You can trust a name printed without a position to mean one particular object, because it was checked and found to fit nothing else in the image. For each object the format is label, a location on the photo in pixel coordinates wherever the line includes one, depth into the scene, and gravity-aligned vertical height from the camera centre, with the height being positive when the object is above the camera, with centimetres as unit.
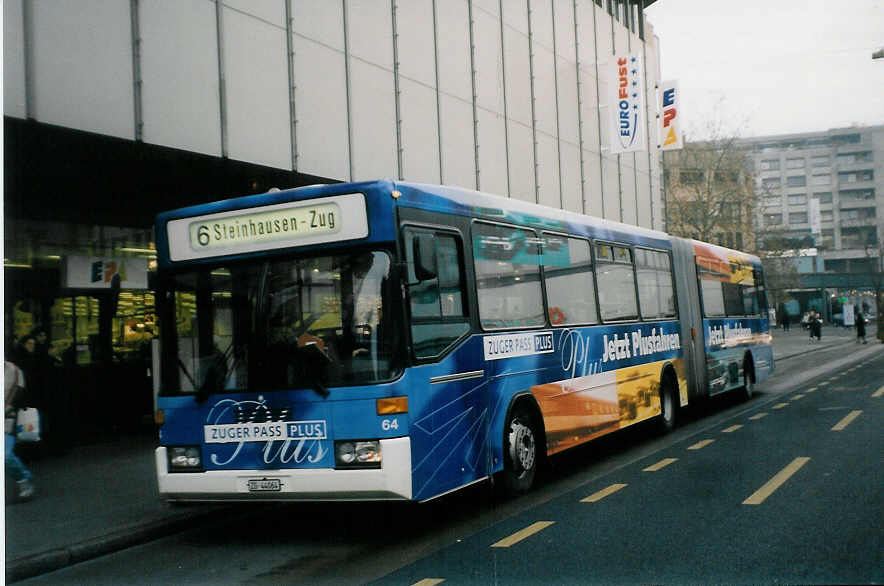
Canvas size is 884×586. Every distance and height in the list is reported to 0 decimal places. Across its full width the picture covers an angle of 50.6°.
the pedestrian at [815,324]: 5162 -33
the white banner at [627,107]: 2491 +595
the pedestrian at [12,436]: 956 -73
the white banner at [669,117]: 2816 +637
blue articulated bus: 720 +1
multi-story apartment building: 11894 +1841
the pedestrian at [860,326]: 4925 -56
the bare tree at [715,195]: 4747 +675
